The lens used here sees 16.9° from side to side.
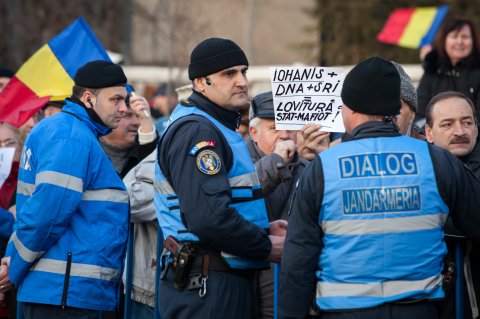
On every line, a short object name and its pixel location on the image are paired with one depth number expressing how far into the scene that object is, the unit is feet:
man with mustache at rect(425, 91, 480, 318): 30.67
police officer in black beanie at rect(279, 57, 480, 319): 25.48
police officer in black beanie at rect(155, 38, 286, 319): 28.09
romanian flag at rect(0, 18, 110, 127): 45.59
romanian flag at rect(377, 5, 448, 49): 80.30
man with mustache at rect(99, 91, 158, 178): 42.04
